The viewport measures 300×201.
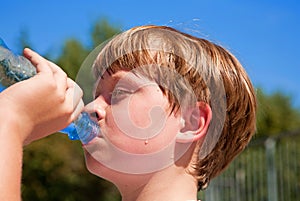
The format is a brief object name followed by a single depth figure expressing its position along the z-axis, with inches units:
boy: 44.6
